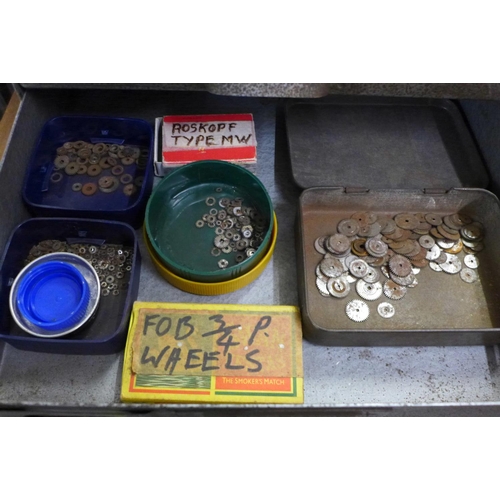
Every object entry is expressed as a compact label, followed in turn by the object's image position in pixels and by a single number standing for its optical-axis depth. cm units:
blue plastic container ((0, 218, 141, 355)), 19
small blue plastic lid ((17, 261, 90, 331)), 20
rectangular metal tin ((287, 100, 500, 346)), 21
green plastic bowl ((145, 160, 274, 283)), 23
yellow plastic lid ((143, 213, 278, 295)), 21
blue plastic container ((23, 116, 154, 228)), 23
